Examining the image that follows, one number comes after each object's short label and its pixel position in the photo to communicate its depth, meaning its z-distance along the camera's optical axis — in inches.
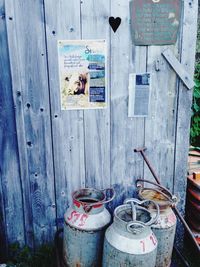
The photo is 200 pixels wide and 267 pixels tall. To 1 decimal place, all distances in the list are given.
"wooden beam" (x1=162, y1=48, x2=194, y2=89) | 74.2
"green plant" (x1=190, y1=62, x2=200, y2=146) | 130.8
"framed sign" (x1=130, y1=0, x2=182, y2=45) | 70.7
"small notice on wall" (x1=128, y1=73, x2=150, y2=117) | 75.4
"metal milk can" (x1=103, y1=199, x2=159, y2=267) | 62.9
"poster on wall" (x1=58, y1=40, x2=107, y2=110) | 71.8
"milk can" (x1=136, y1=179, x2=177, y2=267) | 72.4
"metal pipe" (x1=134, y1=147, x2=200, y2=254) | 70.8
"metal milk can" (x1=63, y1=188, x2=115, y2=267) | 70.0
